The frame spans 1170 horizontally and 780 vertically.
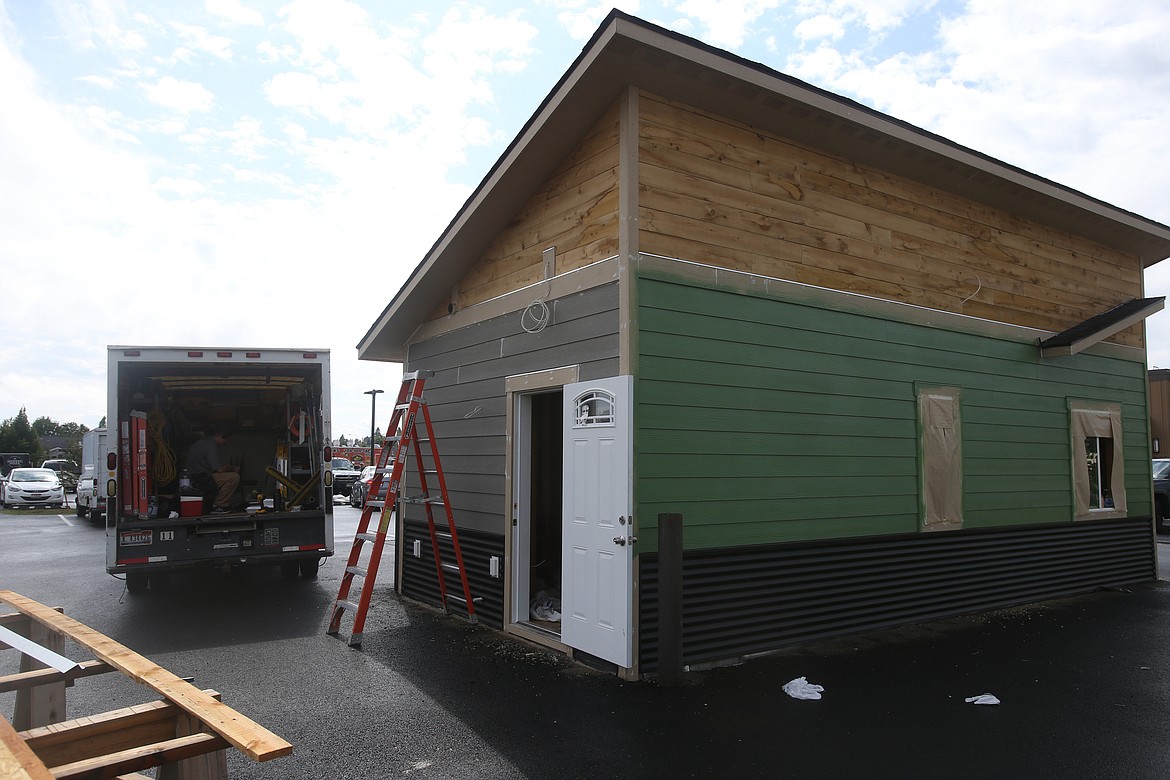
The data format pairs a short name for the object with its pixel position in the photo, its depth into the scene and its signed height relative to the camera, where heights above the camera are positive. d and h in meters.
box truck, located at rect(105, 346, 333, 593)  7.89 -0.17
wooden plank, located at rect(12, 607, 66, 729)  3.62 -1.23
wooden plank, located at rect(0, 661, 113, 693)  3.07 -0.95
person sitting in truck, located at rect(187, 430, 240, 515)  9.59 -0.36
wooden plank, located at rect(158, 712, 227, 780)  2.61 -1.11
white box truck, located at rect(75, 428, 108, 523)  17.09 -0.85
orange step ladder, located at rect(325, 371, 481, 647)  6.40 -0.52
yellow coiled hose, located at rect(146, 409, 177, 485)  9.23 -0.14
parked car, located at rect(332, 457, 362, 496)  25.09 -1.15
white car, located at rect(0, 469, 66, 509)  23.69 -1.35
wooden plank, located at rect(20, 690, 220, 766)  2.60 -1.01
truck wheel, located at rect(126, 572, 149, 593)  8.88 -1.61
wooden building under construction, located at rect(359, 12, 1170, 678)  5.53 +0.67
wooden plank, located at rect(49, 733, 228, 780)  2.34 -0.98
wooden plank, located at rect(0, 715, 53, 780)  2.01 -0.87
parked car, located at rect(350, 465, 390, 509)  21.13 -1.41
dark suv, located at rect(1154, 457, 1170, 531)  15.79 -1.13
